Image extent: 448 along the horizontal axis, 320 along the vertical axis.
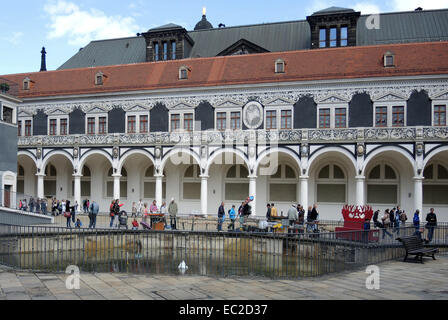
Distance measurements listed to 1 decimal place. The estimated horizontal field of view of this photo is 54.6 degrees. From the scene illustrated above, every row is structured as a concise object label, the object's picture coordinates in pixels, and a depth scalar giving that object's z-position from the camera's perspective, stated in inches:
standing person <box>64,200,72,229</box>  838.4
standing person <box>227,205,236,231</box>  811.0
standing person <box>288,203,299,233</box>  745.0
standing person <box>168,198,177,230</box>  818.8
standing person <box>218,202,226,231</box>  843.5
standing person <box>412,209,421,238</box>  751.8
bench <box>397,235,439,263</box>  500.5
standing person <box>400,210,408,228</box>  893.0
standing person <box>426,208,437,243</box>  730.8
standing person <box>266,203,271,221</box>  814.0
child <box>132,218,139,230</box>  779.2
